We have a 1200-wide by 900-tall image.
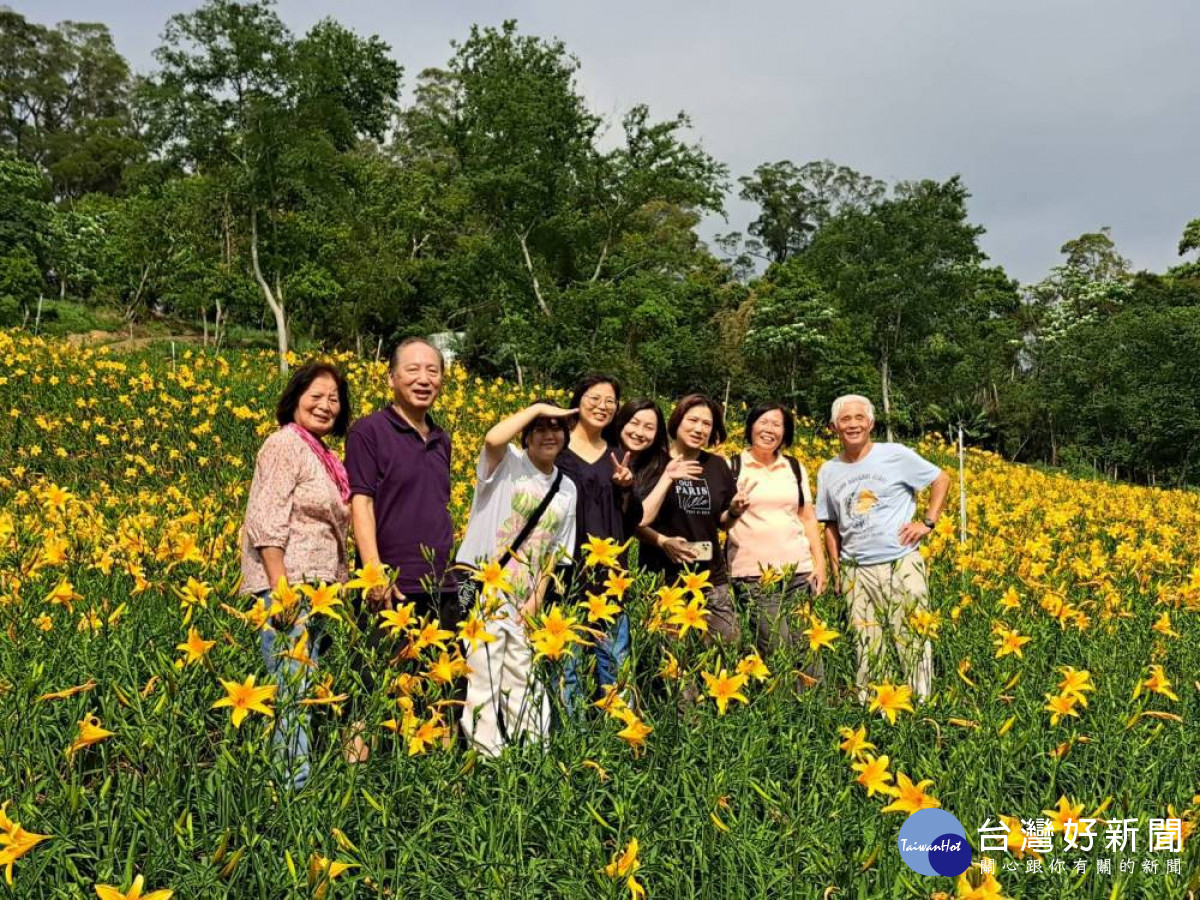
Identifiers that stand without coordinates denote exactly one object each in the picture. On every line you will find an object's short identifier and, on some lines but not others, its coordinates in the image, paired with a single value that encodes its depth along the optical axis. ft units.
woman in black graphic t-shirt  9.20
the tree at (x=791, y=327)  69.87
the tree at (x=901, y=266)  67.31
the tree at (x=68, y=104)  102.63
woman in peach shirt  9.73
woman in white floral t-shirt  7.06
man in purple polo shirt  7.49
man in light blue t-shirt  9.59
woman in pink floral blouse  7.14
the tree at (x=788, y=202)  126.00
